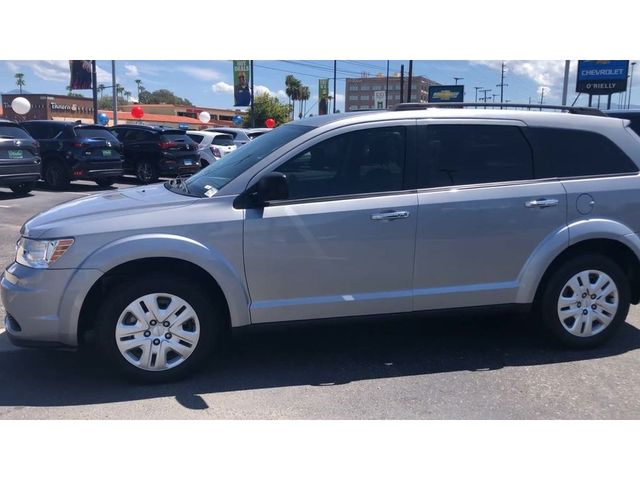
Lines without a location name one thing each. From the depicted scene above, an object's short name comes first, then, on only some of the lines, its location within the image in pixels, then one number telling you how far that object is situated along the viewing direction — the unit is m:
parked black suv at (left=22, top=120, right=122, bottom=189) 14.51
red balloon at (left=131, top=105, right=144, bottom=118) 37.77
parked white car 17.52
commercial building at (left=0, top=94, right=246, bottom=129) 64.19
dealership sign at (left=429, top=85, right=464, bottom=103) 51.93
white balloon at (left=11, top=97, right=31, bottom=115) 24.62
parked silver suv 3.88
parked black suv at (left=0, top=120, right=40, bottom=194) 12.35
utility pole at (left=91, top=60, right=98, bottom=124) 28.73
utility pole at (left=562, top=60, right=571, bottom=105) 20.60
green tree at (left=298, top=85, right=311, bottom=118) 85.69
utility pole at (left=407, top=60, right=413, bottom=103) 34.81
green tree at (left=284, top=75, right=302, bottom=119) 83.12
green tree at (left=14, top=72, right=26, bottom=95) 112.50
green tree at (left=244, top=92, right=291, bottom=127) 69.19
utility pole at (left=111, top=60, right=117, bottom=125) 28.34
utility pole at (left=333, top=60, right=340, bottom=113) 47.61
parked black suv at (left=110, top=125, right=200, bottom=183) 16.66
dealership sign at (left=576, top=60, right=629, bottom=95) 25.20
